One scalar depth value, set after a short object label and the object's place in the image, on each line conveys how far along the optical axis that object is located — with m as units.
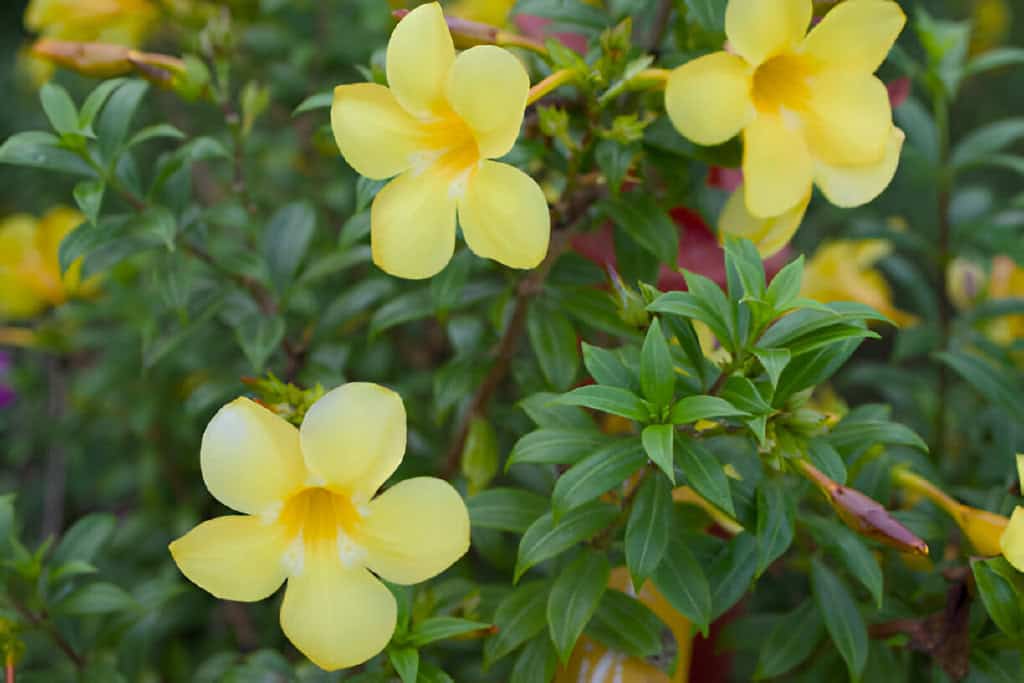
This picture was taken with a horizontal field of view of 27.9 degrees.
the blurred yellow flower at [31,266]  0.68
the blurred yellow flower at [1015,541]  0.46
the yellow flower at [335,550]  0.46
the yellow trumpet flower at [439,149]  0.46
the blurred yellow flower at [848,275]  0.65
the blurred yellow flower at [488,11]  0.66
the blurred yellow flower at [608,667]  0.50
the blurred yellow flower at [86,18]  0.62
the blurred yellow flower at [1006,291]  0.67
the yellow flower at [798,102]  0.47
